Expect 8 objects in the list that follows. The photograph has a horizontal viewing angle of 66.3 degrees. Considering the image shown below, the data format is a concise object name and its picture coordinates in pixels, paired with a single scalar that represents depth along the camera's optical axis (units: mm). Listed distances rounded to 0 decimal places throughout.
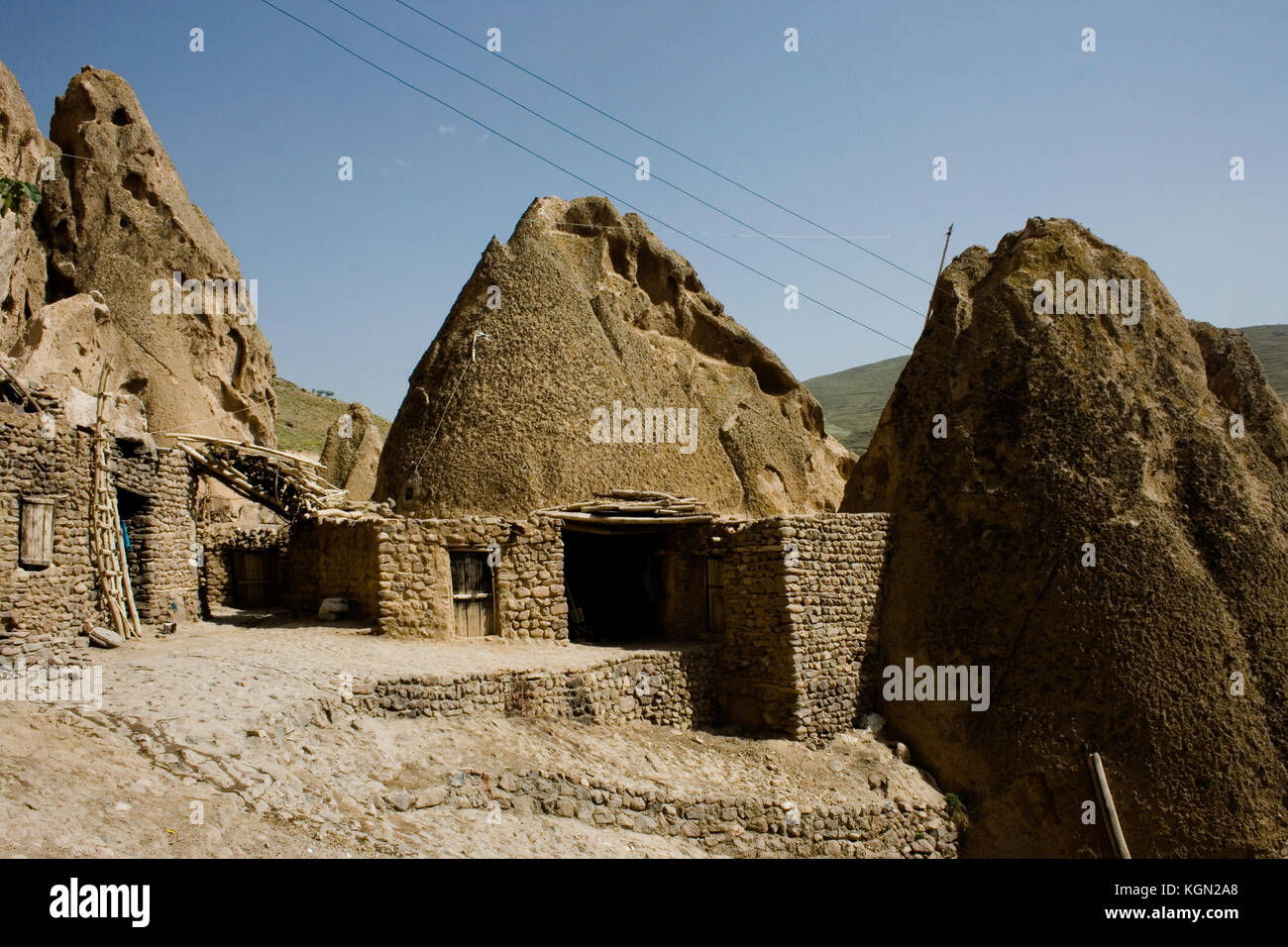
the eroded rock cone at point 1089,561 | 10820
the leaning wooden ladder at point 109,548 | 11531
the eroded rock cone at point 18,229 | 18219
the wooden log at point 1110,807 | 10391
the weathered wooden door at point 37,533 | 10406
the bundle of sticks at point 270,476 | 14852
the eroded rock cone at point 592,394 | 15656
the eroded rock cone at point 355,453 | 25198
